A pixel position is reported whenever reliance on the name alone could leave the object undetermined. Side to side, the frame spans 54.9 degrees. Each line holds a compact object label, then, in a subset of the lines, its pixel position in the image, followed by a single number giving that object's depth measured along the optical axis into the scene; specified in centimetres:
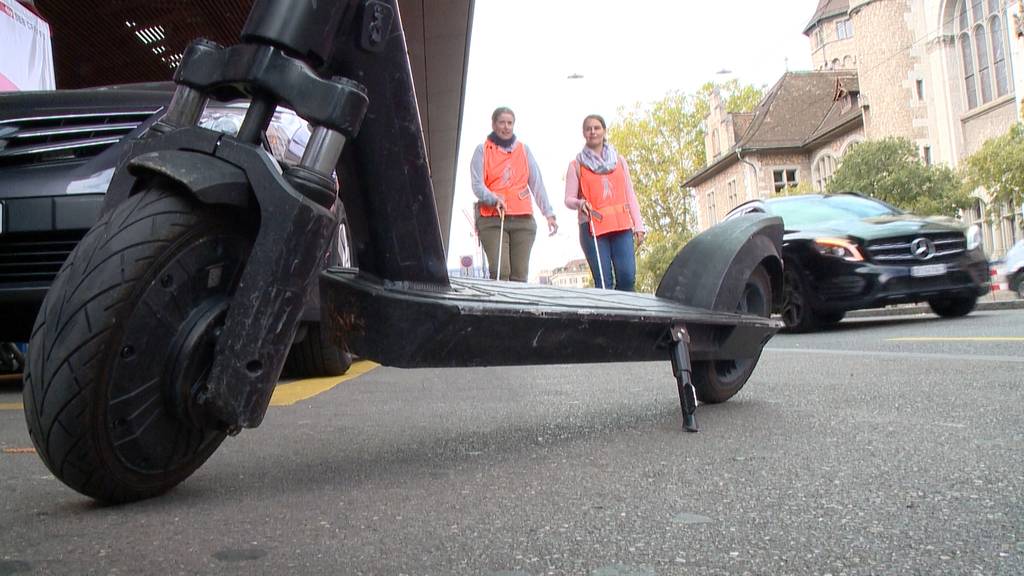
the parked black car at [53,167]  420
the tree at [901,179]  3095
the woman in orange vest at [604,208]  760
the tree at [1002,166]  2489
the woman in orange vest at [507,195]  816
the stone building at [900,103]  3612
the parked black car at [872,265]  992
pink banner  778
